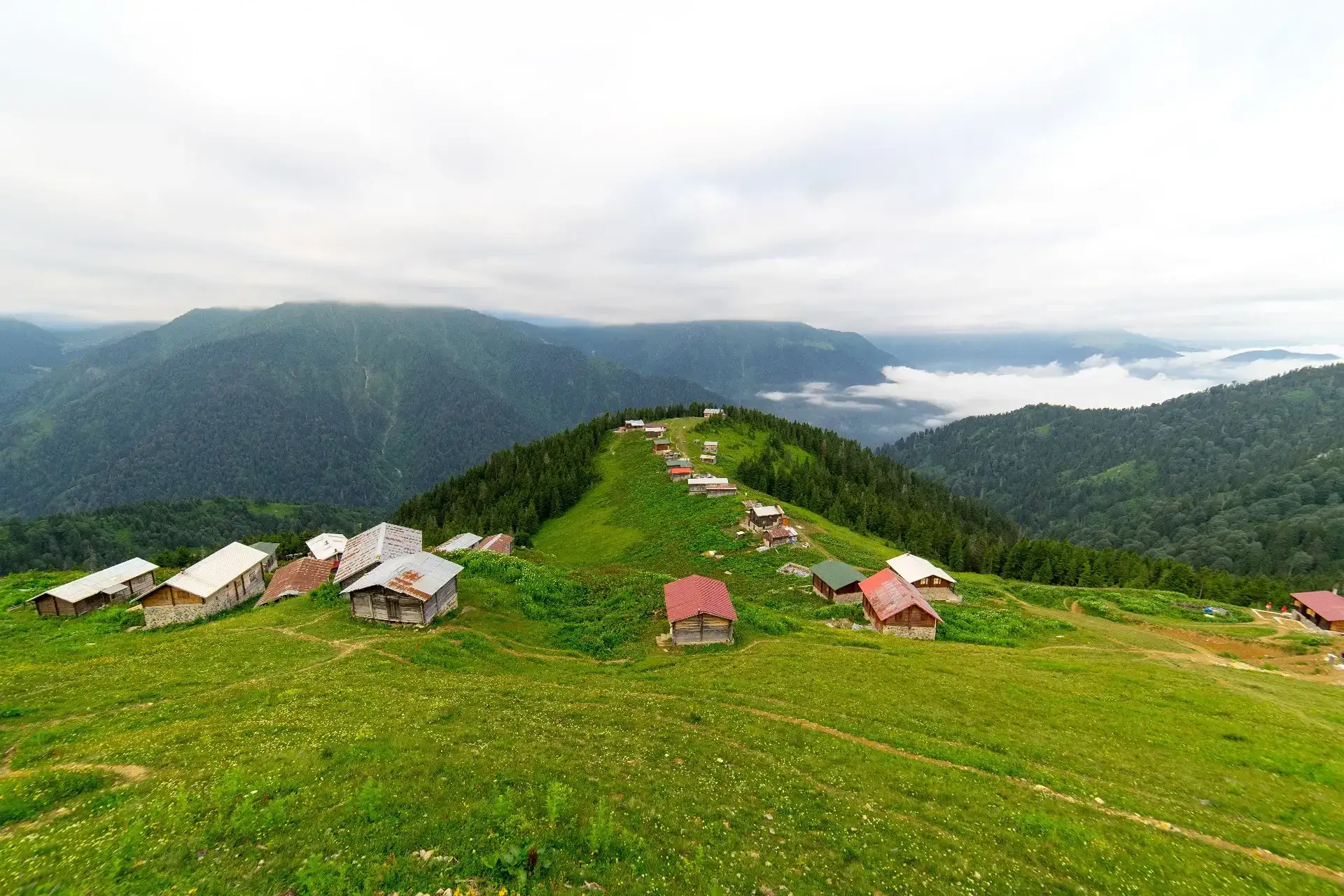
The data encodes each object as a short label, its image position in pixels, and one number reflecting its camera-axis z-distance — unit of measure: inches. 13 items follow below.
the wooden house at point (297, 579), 2158.0
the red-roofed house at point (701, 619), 1592.0
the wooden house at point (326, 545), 3410.9
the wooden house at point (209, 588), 1889.8
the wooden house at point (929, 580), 2498.8
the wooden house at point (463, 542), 3221.2
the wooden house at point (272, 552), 3297.2
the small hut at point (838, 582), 2303.2
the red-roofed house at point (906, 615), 1898.4
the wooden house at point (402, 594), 1573.6
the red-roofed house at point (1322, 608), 2506.2
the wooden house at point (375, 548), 2120.0
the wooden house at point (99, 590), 2132.1
